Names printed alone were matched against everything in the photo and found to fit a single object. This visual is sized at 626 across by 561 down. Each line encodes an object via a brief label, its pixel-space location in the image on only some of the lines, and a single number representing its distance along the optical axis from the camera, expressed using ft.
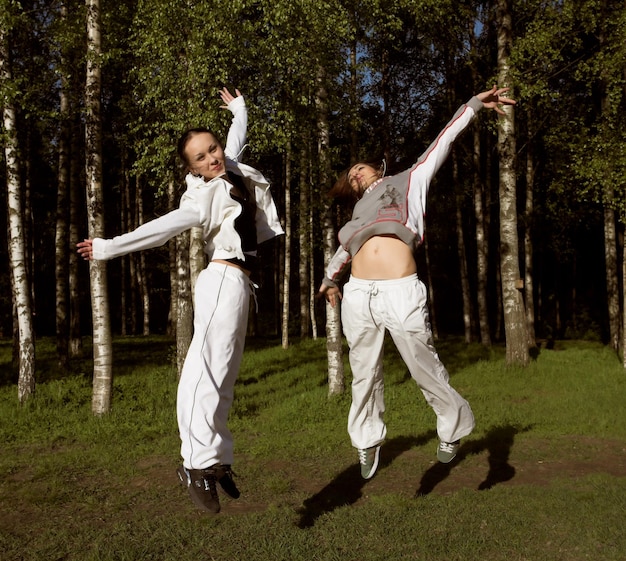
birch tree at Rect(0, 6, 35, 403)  40.01
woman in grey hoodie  17.34
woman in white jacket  15.47
